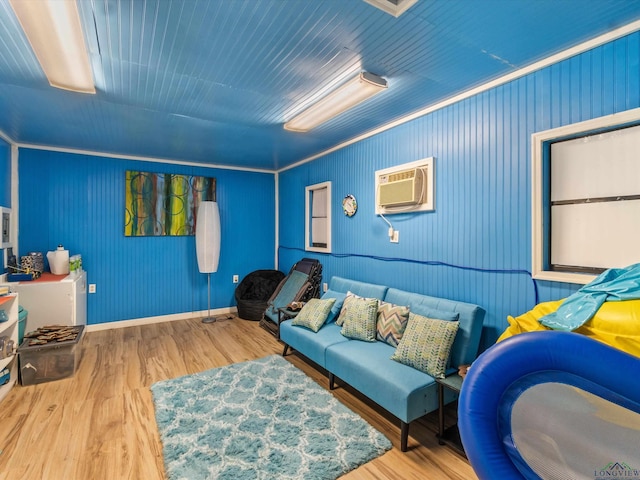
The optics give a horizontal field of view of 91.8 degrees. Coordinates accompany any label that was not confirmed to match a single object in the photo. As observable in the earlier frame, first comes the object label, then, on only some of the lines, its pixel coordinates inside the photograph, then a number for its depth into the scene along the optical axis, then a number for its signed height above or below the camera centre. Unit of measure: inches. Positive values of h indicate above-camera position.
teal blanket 58.6 -10.9
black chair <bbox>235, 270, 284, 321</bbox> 188.5 -32.7
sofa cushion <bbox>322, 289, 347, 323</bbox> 127.5 -27.9
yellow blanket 54.1 -15.5
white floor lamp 179.6 +1.5
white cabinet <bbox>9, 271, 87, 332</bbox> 122.0 -25.3
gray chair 164.1 -28.1
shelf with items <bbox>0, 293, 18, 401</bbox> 101.3 -32.6
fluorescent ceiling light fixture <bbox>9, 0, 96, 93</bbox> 57.7 +42.8
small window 166.1 +12.5
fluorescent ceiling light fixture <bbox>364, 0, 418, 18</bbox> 58.4 +44.9
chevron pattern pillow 100.7 -27.8
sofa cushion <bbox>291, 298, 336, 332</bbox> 121.0 -30.2
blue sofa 77.6 -36.0
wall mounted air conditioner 110.4 +19.4
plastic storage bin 108.3 -44.2
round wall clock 144.4 +16.1
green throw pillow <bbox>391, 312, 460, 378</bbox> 82.4 -29.4
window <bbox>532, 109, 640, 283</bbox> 67.4 +10.2
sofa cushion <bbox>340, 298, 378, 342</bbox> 107.1 -28.7
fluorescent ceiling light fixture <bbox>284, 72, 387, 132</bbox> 86.6 +44.5
